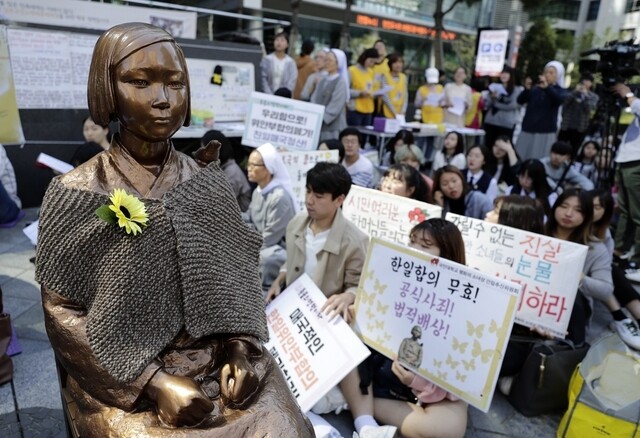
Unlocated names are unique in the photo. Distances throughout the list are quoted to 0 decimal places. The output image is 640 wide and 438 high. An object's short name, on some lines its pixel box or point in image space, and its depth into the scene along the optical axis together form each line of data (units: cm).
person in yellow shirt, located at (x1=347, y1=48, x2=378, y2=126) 848
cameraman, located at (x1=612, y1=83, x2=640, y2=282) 543
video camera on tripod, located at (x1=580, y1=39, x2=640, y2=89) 566
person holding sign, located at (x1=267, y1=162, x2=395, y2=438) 315
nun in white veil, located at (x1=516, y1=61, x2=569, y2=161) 788
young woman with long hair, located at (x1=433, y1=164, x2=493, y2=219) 470
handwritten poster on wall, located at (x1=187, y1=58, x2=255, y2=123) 723
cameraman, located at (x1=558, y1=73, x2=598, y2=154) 866
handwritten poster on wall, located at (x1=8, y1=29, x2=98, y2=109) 566
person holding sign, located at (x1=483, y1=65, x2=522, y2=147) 959
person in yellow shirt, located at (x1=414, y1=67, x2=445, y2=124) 979
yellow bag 253
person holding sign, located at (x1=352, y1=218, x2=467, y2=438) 267
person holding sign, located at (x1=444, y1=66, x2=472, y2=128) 988
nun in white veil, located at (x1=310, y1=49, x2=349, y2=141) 724
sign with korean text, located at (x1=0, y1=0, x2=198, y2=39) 562
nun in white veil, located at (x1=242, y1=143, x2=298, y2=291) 428
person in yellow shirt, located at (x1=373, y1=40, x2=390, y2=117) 870
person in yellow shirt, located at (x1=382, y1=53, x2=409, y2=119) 887
